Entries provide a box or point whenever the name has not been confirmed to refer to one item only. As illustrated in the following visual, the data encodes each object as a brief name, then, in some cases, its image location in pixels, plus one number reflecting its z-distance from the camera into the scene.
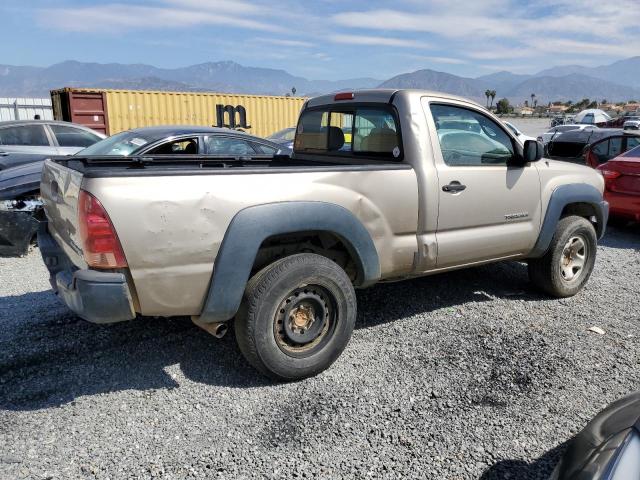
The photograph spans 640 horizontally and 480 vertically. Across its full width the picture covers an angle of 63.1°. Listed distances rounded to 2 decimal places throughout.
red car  7.81
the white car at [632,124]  32.27
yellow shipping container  17.05
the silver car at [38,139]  8.68
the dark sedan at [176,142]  6.62
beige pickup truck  2.86
